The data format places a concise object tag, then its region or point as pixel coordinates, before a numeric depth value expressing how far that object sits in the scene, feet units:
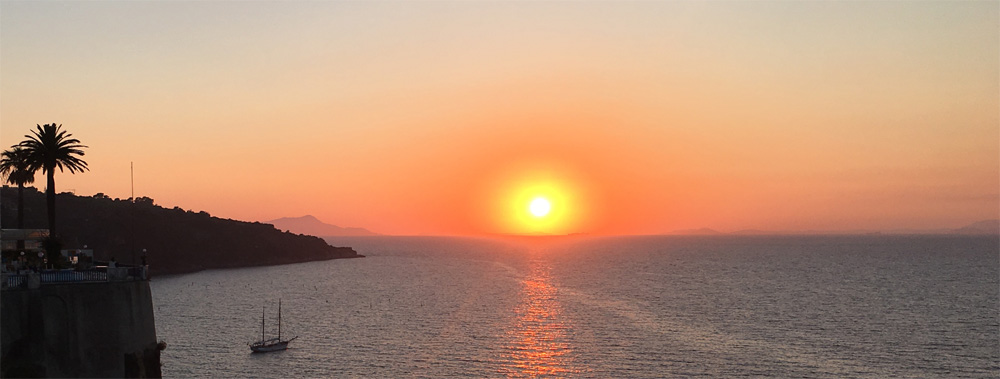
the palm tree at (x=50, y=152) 151.23
